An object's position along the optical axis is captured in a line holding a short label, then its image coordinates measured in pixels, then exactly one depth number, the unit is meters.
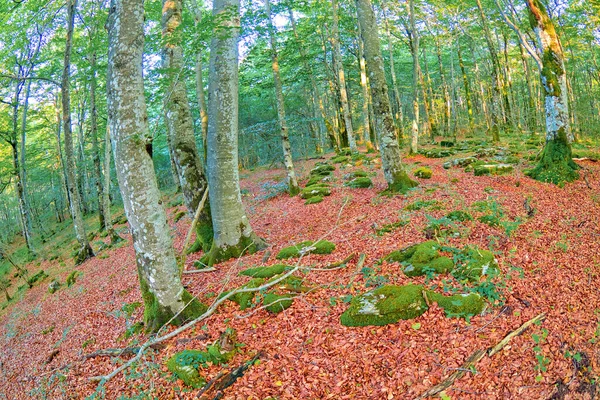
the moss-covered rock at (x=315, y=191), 11.54
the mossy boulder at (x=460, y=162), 12.68
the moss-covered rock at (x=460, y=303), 3.89
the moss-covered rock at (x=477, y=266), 4.44
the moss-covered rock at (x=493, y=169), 10.64
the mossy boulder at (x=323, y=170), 15.11
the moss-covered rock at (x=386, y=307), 3.99
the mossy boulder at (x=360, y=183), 11.02
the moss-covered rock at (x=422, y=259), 4.74
